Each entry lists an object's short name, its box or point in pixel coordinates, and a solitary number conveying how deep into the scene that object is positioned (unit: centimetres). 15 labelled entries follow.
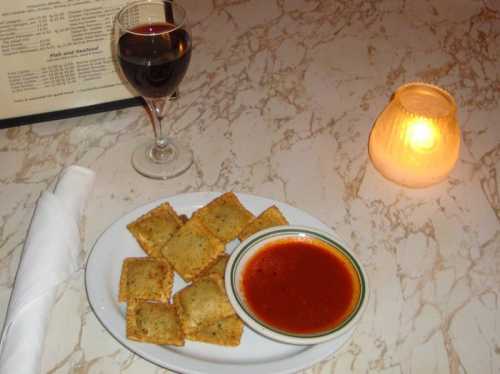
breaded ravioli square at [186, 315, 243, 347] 96
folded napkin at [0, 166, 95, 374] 91
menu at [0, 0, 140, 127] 119
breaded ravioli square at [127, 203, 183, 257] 107
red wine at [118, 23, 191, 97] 108
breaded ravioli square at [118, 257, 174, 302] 100
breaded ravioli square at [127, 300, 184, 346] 93
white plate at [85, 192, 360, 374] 91
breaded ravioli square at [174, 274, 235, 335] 97
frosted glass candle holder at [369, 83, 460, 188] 115
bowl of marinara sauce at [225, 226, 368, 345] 92
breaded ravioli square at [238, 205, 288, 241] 108
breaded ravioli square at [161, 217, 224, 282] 104
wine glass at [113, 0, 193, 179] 108
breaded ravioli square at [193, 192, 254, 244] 109
